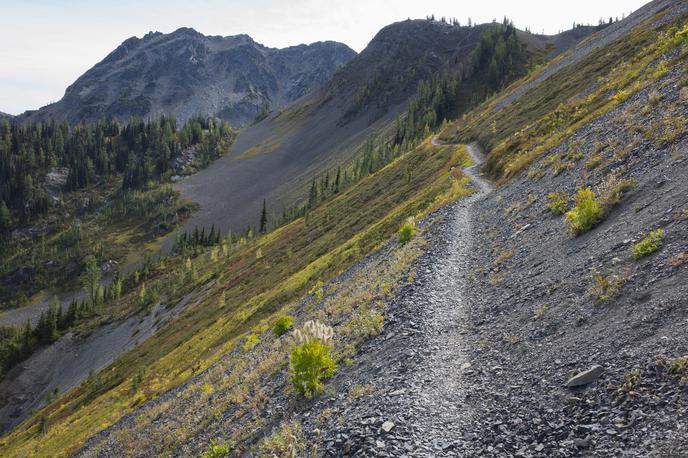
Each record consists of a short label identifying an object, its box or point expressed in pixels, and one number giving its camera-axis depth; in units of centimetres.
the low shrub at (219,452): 1575
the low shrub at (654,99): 2848
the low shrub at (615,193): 2050
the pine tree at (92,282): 16229
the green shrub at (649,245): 1449
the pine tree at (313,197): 14714
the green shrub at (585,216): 1997
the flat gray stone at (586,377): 1070
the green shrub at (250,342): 3307
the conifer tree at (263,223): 16482
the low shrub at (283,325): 3045
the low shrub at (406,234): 3488
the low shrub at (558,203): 2491
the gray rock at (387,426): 1169
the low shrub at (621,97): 3832
